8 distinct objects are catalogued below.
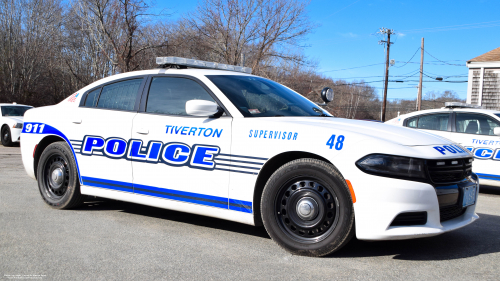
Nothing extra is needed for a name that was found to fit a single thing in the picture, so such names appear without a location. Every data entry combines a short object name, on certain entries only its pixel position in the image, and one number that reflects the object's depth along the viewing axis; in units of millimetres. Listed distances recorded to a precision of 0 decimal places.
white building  19422
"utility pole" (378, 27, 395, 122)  36719
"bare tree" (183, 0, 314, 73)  24625
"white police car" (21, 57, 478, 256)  3145
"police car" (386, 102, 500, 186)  7332
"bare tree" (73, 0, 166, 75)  18516
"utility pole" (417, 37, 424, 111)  36106
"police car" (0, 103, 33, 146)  14656
